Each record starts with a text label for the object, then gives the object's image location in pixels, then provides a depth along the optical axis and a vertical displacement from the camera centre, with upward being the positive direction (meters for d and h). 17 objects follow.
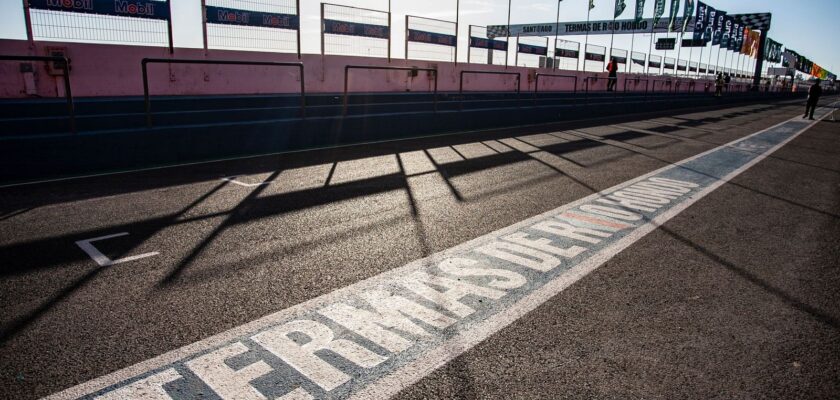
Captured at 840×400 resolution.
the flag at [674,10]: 42.88 +7.61
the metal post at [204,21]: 13.02 +1.79
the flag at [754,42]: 63.08 +7.72
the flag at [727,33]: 53.09 +7.44
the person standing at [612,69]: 25.95 +1.55
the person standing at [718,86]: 42.57 +1.29
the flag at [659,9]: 42.20 +7.56
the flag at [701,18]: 46.62 +7.63
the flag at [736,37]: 56.57 +7.26
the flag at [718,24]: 50.19 +7.71
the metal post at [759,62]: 64.38 +5.31
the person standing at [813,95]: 26.28 +0.44
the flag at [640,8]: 42.41 +7.65
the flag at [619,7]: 36.56 +6.64
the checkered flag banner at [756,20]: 61.03 +9.90
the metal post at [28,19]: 10.40 +1.38
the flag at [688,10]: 44.48 +8.01
